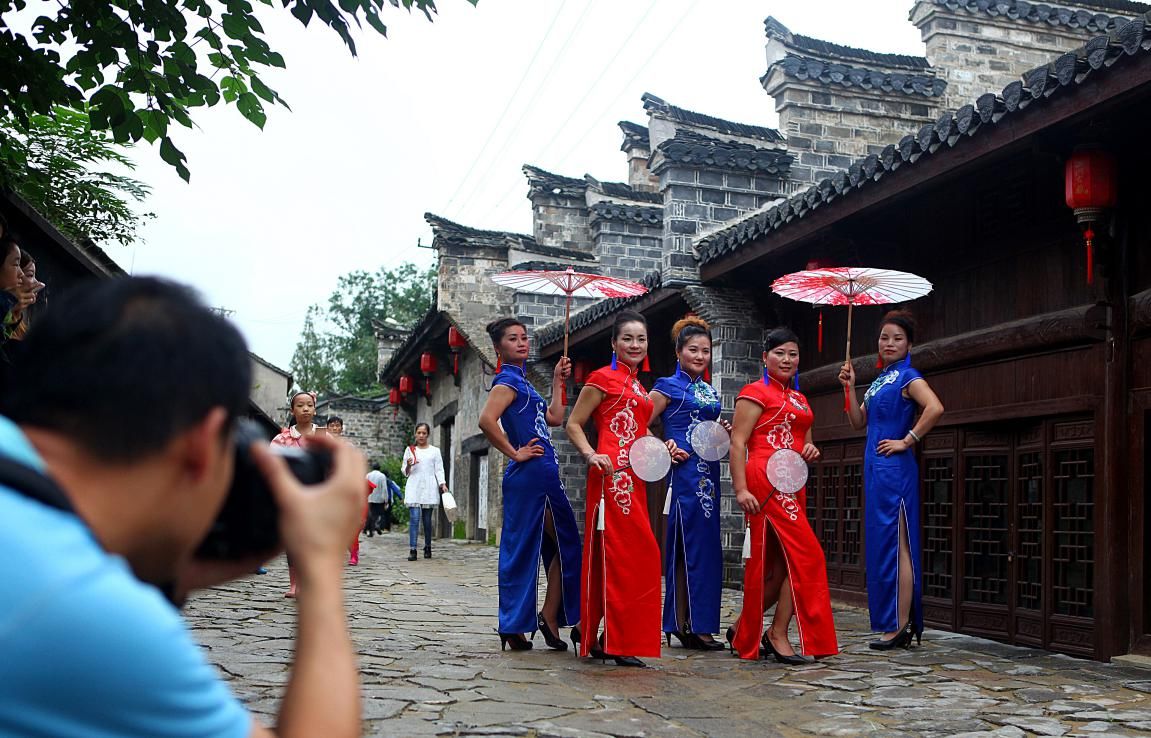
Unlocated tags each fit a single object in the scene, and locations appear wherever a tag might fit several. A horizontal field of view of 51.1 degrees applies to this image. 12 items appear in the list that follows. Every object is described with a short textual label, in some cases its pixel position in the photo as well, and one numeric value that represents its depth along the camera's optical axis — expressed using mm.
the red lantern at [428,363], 22844
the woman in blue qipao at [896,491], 6570
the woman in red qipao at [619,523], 5895
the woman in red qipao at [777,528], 6066
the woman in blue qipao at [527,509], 6227
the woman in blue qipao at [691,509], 6723
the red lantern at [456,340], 19953
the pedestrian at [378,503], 21359
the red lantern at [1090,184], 6012
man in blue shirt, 959
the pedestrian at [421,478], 14336
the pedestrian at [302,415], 8641
